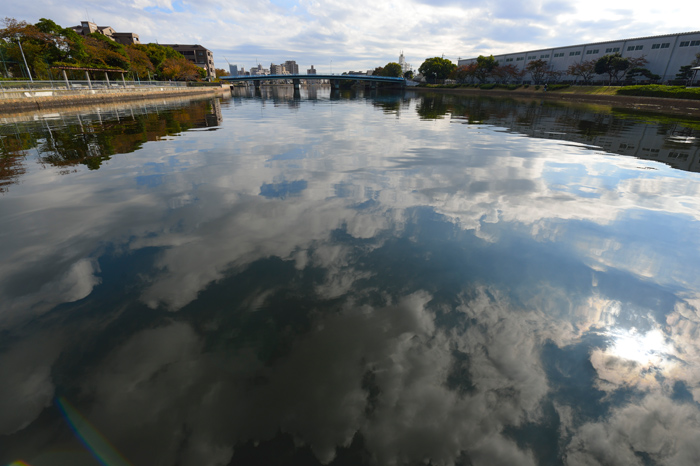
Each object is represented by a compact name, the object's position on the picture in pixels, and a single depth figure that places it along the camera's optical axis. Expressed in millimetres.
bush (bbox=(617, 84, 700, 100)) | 45328
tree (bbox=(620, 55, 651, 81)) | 76938
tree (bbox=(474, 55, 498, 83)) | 120888
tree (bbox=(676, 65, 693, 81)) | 65688
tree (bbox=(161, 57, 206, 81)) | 84625
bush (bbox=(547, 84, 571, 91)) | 81862
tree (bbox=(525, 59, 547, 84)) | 100938
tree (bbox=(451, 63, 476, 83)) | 125000
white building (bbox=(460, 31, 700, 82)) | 72500
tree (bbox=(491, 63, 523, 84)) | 111062
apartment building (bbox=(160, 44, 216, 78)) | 154750
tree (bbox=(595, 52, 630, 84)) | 76000
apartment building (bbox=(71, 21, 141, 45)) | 121938
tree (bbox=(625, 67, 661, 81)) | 75375
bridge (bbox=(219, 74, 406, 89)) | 124456
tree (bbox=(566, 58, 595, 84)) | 83062
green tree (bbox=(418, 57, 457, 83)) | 147625
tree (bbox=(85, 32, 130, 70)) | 56938
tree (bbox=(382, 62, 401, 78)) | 181025
